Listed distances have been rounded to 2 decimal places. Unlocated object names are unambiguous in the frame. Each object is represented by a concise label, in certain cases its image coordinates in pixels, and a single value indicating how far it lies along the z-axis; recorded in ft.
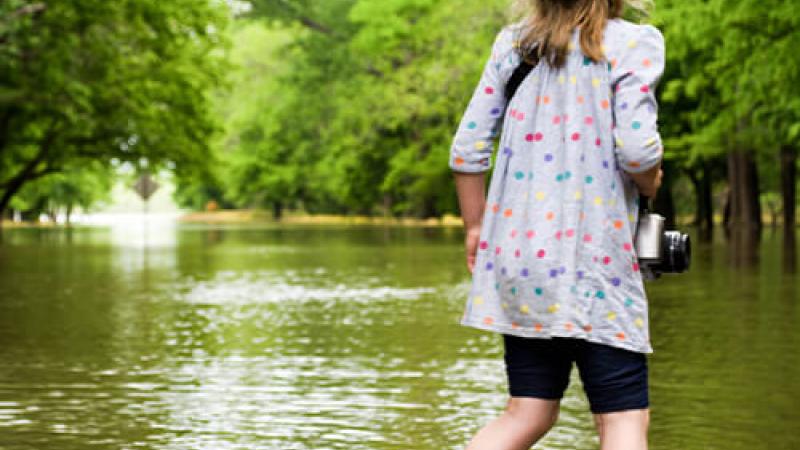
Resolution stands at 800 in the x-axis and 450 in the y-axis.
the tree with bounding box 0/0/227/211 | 124.16
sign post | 190.92
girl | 13.26
